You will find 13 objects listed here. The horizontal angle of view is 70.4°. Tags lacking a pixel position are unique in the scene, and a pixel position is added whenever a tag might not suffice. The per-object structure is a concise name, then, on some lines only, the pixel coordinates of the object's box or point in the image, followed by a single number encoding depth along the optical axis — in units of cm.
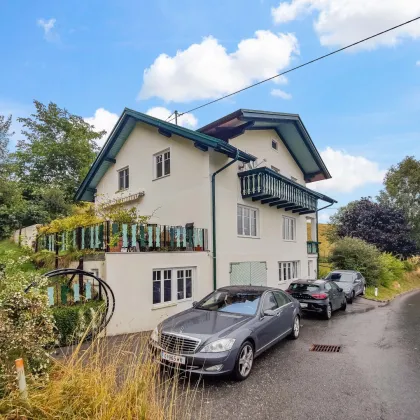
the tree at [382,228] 2816
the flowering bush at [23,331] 326
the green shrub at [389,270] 2245
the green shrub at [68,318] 658
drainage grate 713
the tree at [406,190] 3403
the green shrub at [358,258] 2153
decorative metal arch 668
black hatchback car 1086
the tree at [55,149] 2769
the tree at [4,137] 1970
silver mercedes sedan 482
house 877
